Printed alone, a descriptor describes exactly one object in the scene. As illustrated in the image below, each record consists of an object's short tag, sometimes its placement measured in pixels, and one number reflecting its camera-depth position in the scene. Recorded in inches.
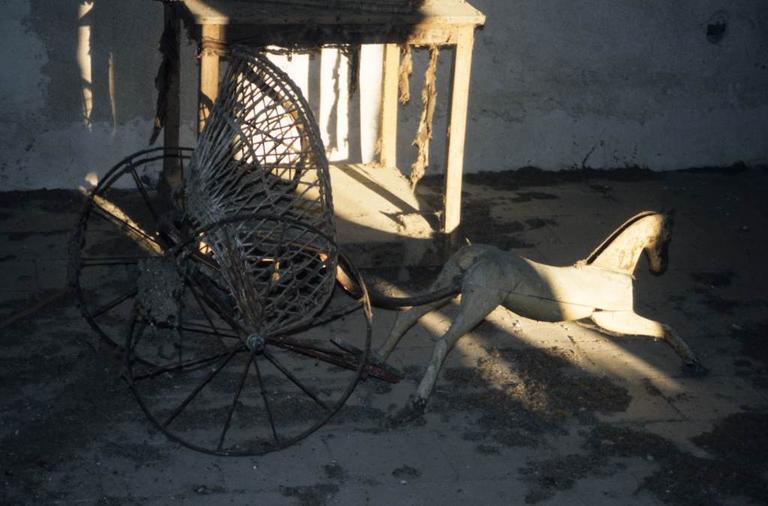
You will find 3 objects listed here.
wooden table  304.3
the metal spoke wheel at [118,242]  273.9
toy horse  283.0
